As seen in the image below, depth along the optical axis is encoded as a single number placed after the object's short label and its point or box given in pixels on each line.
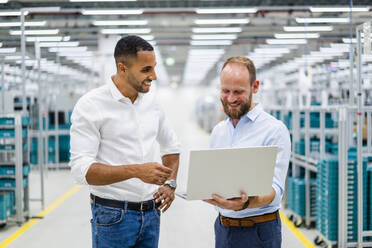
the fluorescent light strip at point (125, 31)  11.10
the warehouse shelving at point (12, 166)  5.29
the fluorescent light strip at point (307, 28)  10.59
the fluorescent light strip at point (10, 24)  5.97
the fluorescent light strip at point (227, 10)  8.41
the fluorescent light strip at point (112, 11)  8.23
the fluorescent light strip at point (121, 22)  9.52
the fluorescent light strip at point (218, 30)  11.48
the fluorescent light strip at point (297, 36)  11.91
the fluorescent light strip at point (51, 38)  11.06
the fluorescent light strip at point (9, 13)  6.42
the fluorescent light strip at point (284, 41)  13.09
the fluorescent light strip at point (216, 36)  12.36
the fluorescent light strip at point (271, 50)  15.81
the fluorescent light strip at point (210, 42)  13.59
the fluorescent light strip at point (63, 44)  11.78
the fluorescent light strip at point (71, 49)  12.94
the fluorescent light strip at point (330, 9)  8.49
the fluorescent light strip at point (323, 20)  9.57
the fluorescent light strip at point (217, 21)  9.54
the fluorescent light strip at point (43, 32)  10.02
